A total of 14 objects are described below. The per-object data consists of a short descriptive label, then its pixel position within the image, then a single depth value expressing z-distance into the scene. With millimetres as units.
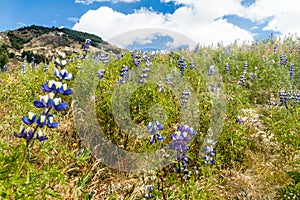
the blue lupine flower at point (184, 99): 3816
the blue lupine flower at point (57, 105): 1621
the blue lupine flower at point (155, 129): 2527
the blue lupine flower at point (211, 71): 5507
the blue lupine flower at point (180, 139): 2510
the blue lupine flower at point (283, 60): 6551
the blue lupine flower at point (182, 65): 5082
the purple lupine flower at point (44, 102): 1604
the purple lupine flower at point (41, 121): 1590
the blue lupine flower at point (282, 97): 4250
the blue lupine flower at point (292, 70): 5811
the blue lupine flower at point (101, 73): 3749
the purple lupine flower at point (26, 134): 1568
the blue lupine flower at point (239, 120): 3566
